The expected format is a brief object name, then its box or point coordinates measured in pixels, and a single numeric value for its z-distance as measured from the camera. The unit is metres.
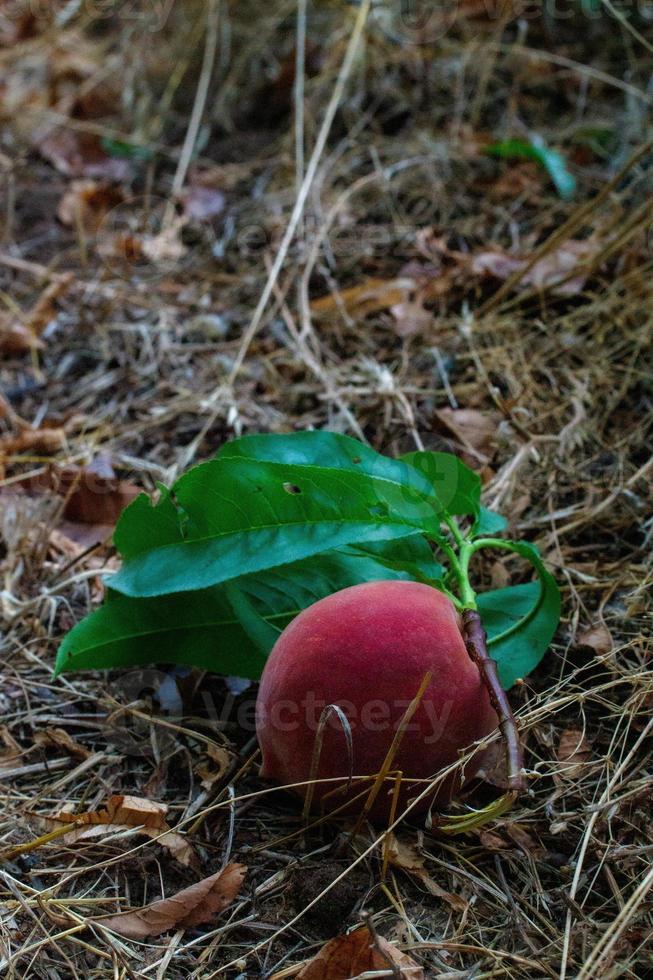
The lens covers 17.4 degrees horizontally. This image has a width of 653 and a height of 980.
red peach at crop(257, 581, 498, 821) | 0.59
